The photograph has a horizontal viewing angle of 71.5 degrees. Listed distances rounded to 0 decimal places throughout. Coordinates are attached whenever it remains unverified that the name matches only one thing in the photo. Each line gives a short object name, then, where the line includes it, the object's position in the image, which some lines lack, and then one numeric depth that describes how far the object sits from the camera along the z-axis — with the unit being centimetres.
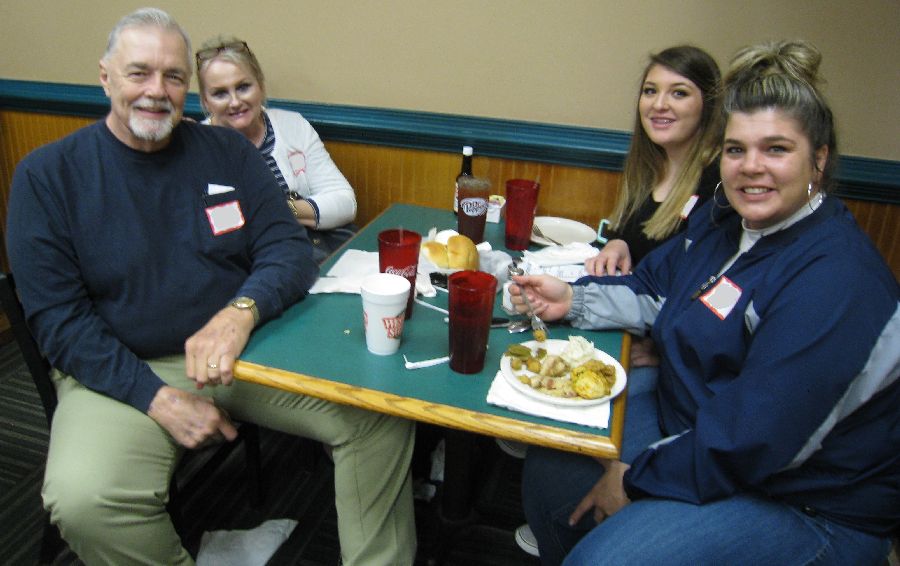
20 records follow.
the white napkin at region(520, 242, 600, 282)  168
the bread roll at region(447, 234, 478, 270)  159
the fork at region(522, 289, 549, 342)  137
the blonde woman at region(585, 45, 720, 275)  177
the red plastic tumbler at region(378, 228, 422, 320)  135
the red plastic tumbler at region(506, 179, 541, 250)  177
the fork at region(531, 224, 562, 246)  195
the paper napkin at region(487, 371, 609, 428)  107
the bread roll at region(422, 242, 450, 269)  162
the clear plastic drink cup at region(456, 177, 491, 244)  178
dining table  105
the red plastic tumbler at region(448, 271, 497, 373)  114
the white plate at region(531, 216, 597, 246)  202
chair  143
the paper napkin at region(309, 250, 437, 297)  151
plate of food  111
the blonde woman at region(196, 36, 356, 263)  211
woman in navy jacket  103
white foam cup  119
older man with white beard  134
